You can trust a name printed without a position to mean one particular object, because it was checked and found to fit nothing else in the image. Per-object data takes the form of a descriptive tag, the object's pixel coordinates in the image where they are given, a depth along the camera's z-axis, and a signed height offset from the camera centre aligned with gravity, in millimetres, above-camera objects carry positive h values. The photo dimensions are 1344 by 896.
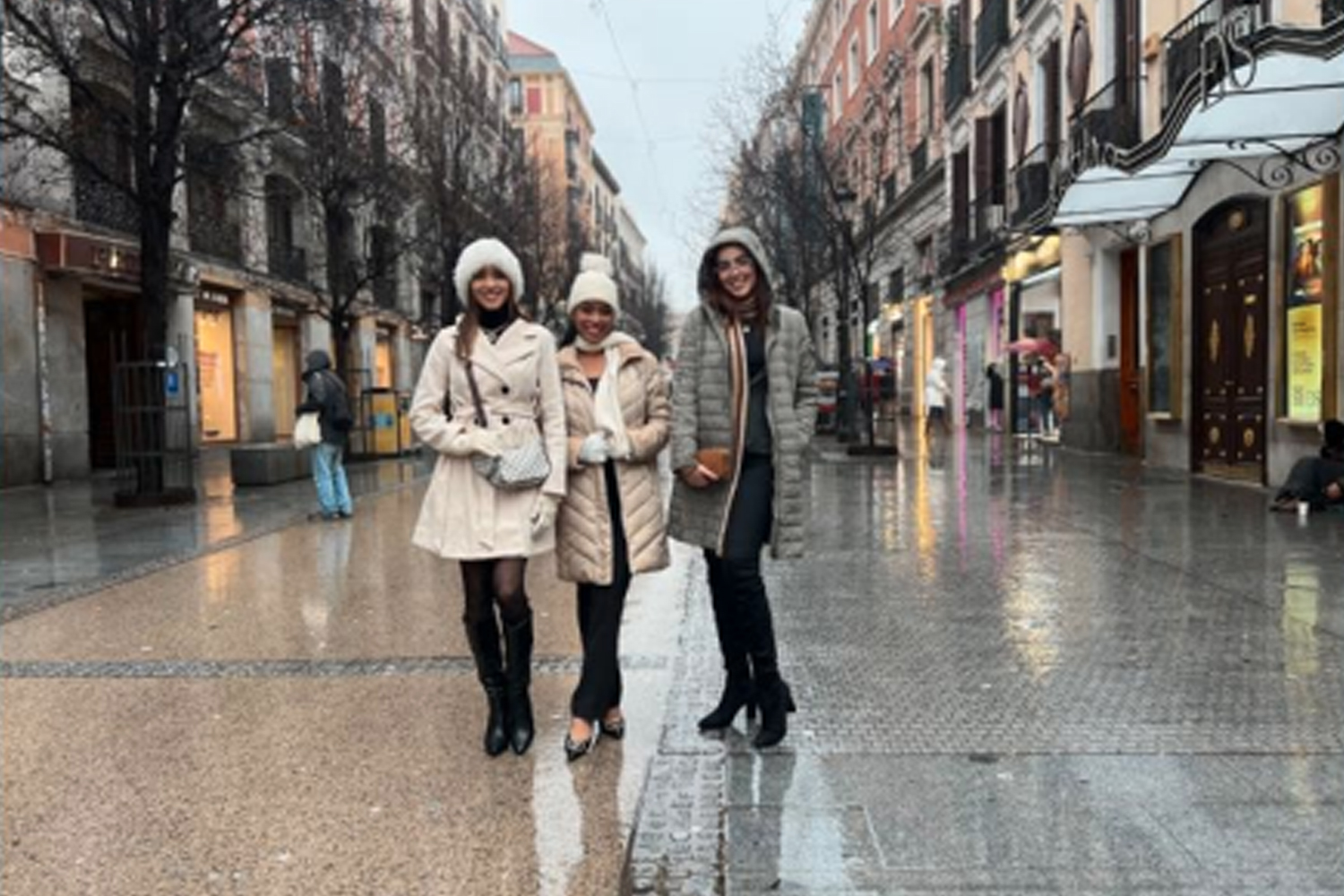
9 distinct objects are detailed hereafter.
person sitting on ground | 9578 -871
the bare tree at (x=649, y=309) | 61312 +5321
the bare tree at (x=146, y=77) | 11898 +3797
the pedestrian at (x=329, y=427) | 11078 -261
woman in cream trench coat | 3912 -117
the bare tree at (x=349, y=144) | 17500 +4610
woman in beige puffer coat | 3984 -313
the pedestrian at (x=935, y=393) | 24938 -119
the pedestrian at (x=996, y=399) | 23953 -275
